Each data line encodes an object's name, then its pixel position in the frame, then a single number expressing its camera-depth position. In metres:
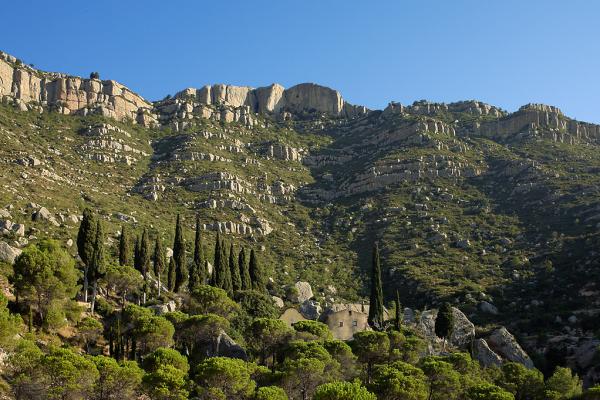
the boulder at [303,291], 87.69
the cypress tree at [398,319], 65.50
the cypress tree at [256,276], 79.69
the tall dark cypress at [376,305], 69.50
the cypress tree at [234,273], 74.81
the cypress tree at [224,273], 71.19
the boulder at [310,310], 74.81
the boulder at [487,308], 82.25
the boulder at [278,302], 79.19
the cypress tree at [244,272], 77.69
